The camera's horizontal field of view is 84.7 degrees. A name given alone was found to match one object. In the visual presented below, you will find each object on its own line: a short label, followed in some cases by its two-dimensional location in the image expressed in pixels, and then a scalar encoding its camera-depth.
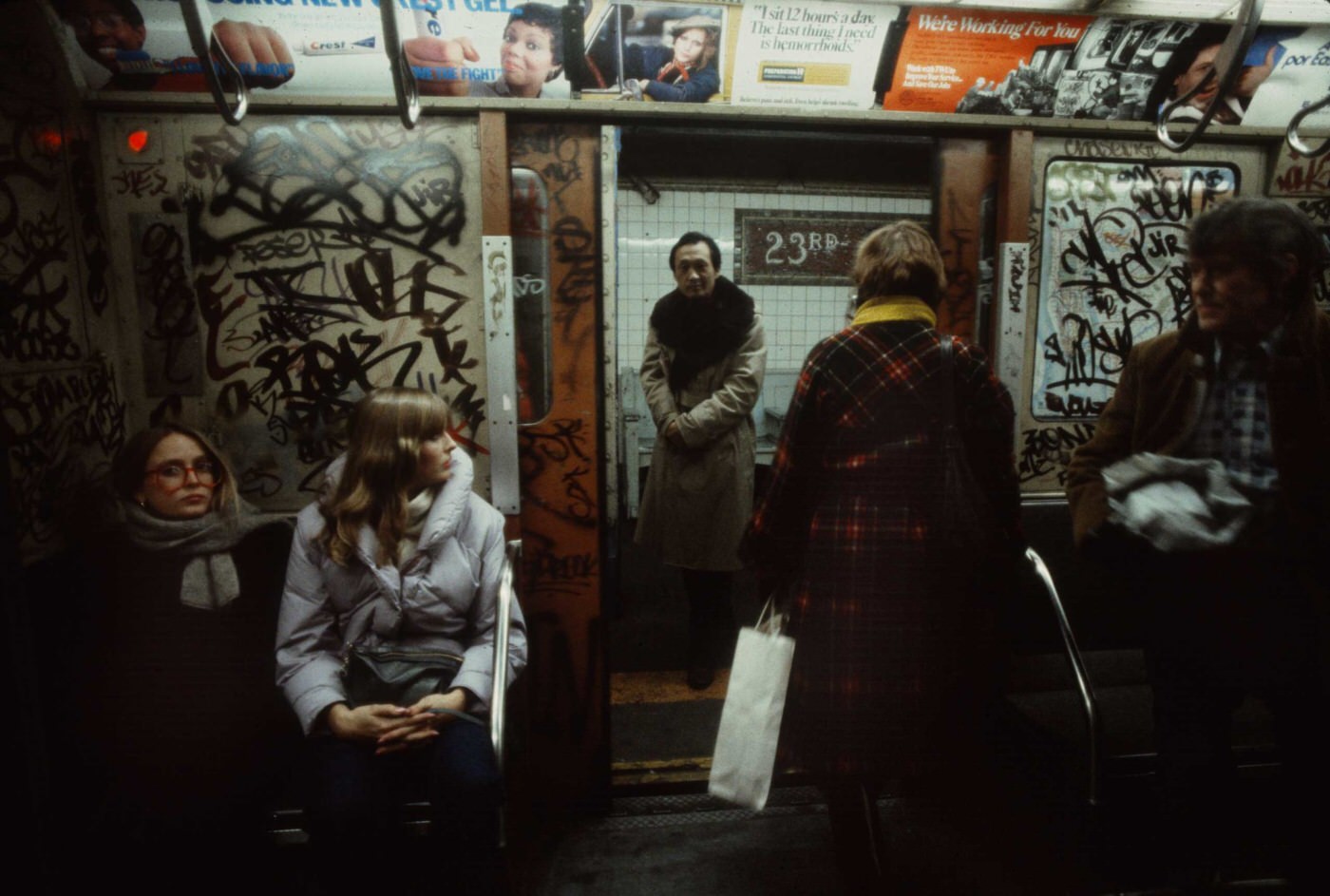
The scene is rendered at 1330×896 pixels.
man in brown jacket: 1.87
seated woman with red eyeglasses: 2.01
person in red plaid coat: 2.07
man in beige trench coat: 3.67
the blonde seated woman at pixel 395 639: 2.09
